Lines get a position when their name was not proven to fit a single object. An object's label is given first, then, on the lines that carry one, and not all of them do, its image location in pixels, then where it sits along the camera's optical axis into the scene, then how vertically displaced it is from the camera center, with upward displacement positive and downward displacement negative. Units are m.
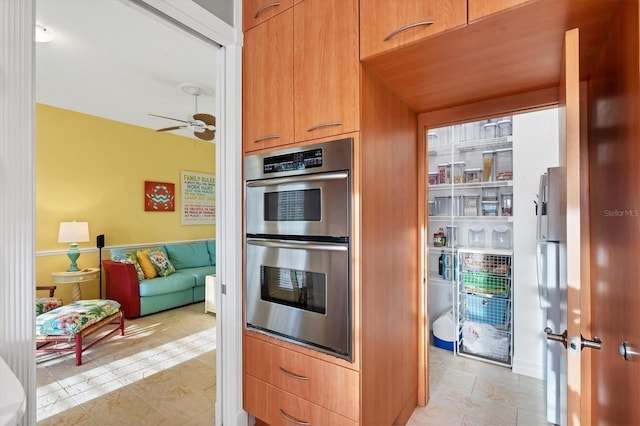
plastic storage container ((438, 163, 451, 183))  3.25 +0.43
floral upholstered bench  2.77 -0.99
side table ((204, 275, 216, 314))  4.14 -1.05
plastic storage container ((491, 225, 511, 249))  2.99 -0.23
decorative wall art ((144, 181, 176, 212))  4.95 +0.31
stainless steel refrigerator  1.92 -0.48
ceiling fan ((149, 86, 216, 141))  3.43 +1.04
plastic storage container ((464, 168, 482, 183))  3.10 +0.38
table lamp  3.82 -0.24
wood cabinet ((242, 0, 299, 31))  1.65 +1.11
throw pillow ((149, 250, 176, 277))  4.47 -0.68
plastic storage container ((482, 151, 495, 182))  3.00 +0.45
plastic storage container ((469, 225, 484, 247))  3.13 -0.23
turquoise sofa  4.00 -0.86
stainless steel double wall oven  1.43 -0.15
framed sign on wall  5.53 +0.31
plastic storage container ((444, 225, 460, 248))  3.12 -0.22
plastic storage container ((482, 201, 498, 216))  3.03 +0.05
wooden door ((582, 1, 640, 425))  0.90 -0.01
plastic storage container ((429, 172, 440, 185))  3.30 +0.37
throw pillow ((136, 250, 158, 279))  4.32 -0.68
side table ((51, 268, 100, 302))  3.70 -0.73
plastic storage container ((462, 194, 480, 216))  3.13 +0.09
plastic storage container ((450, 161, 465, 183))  3.15 +0.43
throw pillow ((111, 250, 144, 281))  4.16 -0.58
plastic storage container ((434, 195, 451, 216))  3.29 +0.09
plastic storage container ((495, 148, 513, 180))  2.90 +0.47
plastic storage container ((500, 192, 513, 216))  2.96 +0.09
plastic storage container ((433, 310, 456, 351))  3.00 -1.14
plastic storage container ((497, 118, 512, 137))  2.84 +0.79
